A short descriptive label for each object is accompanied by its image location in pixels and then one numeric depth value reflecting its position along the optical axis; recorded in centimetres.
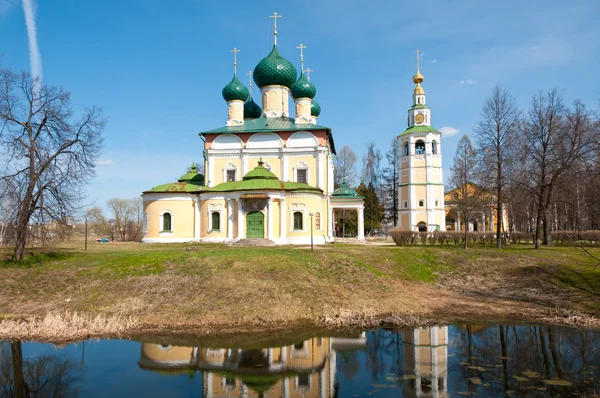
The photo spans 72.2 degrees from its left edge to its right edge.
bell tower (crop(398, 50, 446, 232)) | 4500
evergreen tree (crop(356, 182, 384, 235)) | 4550
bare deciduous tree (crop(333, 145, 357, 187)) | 5103
